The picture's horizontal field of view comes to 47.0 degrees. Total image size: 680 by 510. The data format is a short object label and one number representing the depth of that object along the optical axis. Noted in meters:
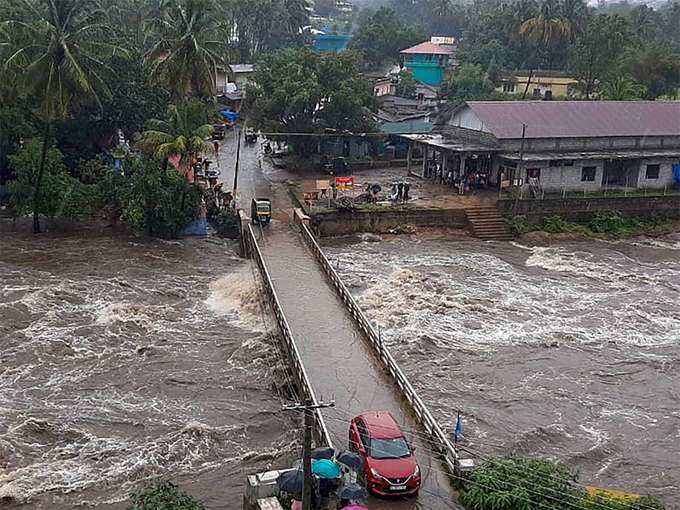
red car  14.85
